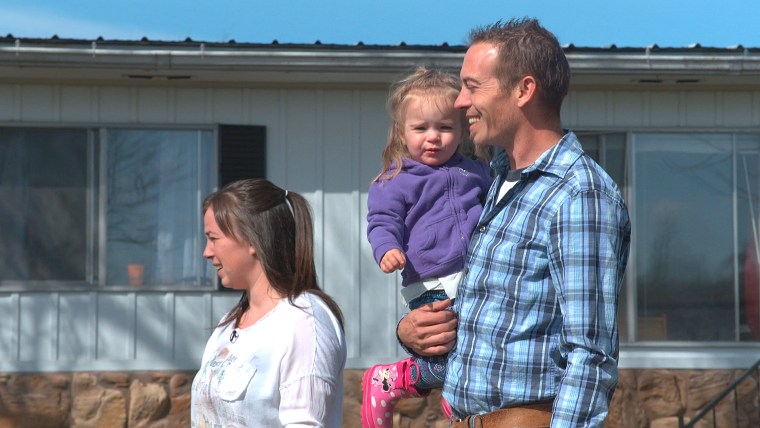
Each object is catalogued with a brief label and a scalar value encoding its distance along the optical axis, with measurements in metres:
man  2.62
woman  3.17
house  9.17
